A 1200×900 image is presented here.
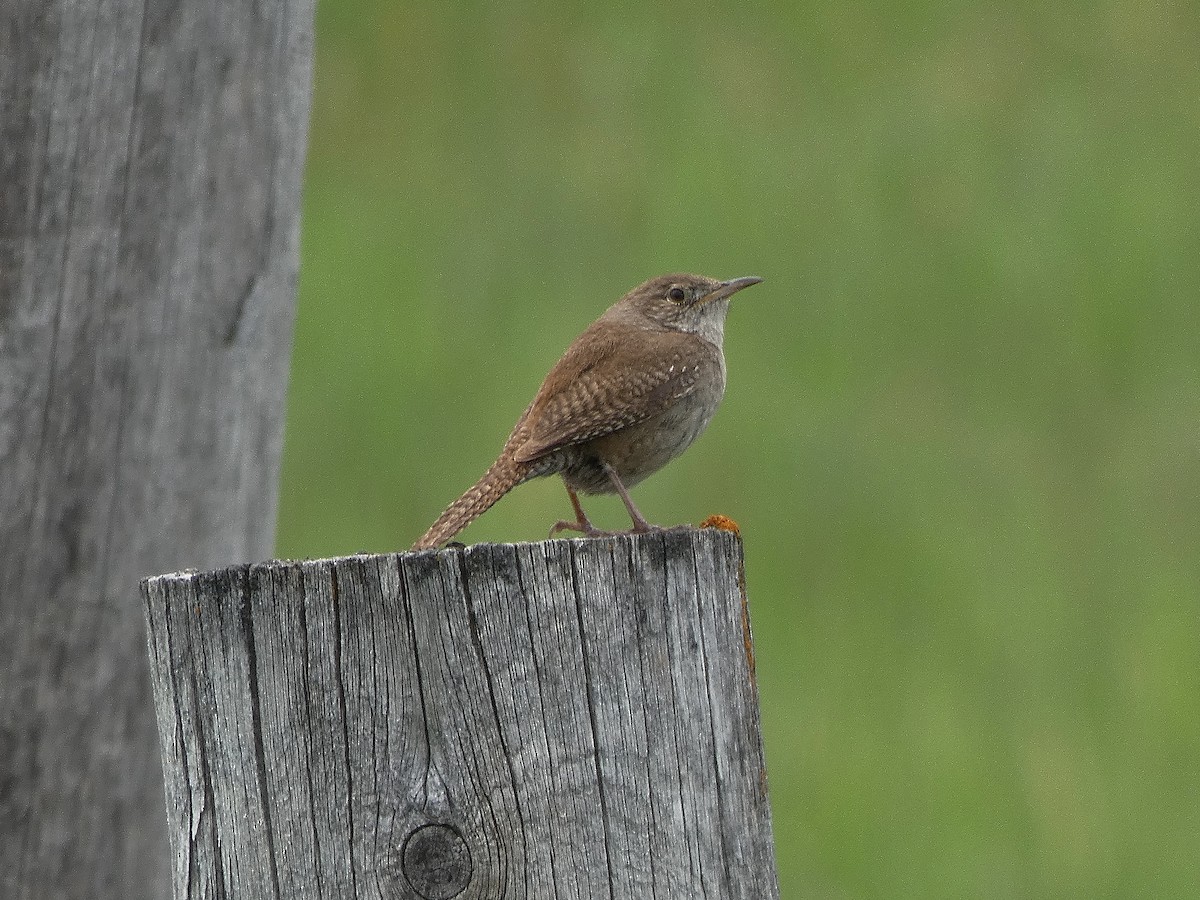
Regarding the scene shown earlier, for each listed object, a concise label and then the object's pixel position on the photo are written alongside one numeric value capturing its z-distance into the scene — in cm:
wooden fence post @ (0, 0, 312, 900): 789
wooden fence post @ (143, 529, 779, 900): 555
